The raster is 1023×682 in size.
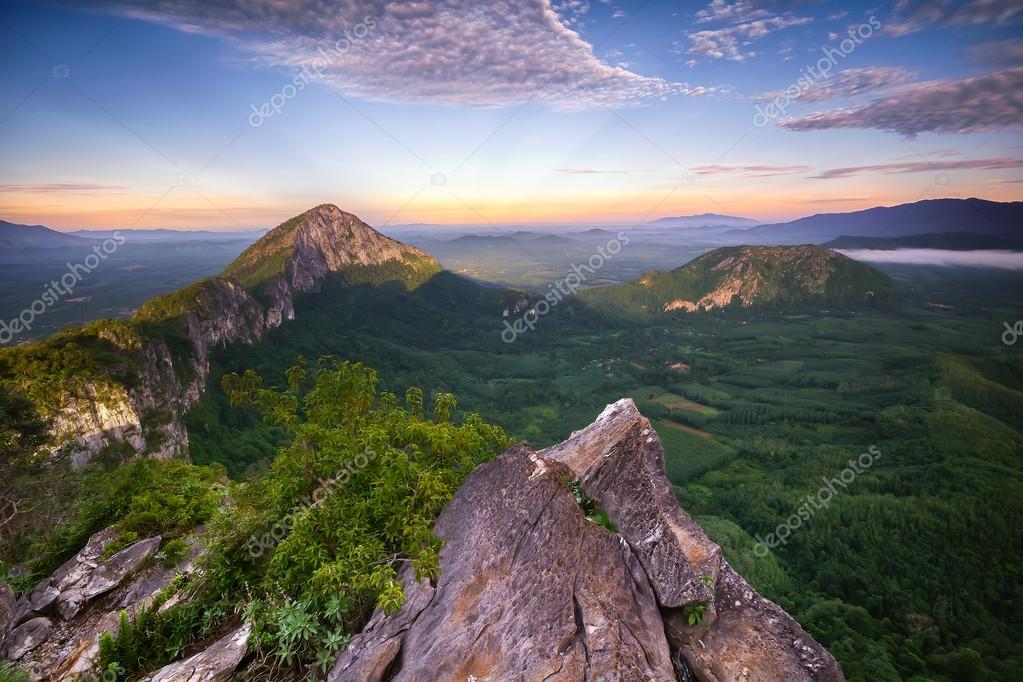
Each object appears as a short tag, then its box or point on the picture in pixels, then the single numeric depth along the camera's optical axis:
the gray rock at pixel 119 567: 12.09
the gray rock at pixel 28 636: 10.56
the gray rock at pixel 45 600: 11.54
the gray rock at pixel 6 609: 10.18
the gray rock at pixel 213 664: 7.95
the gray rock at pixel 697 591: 8.69
